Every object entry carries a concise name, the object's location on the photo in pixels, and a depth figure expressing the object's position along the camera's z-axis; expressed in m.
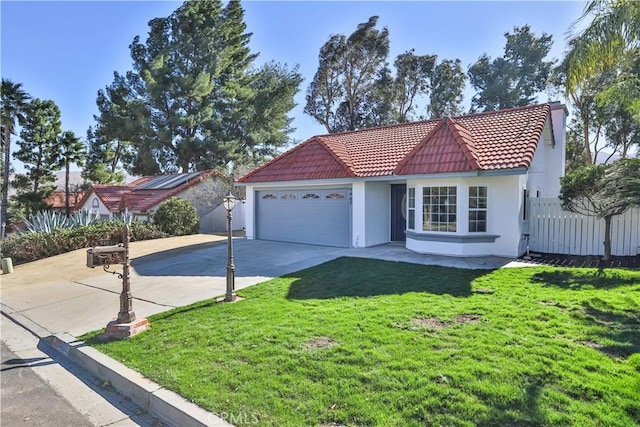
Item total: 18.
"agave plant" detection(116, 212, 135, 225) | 19.03
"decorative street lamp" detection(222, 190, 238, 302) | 7.93
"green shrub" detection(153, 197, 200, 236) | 19.56
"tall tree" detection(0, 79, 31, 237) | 25.19
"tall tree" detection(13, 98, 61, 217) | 27.41
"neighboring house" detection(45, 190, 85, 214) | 32.59
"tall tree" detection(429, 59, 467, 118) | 34.56
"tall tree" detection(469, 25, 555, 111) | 32.16
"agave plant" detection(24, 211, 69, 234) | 16.72
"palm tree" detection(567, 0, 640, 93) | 8.30
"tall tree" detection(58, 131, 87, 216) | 29.17
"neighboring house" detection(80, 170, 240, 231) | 21.75
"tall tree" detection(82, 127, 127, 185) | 33.25
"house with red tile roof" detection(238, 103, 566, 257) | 11.48
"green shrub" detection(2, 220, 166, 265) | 15.89
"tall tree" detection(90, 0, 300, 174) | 28.75
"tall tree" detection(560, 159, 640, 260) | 10.05
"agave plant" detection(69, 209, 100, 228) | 17.76
